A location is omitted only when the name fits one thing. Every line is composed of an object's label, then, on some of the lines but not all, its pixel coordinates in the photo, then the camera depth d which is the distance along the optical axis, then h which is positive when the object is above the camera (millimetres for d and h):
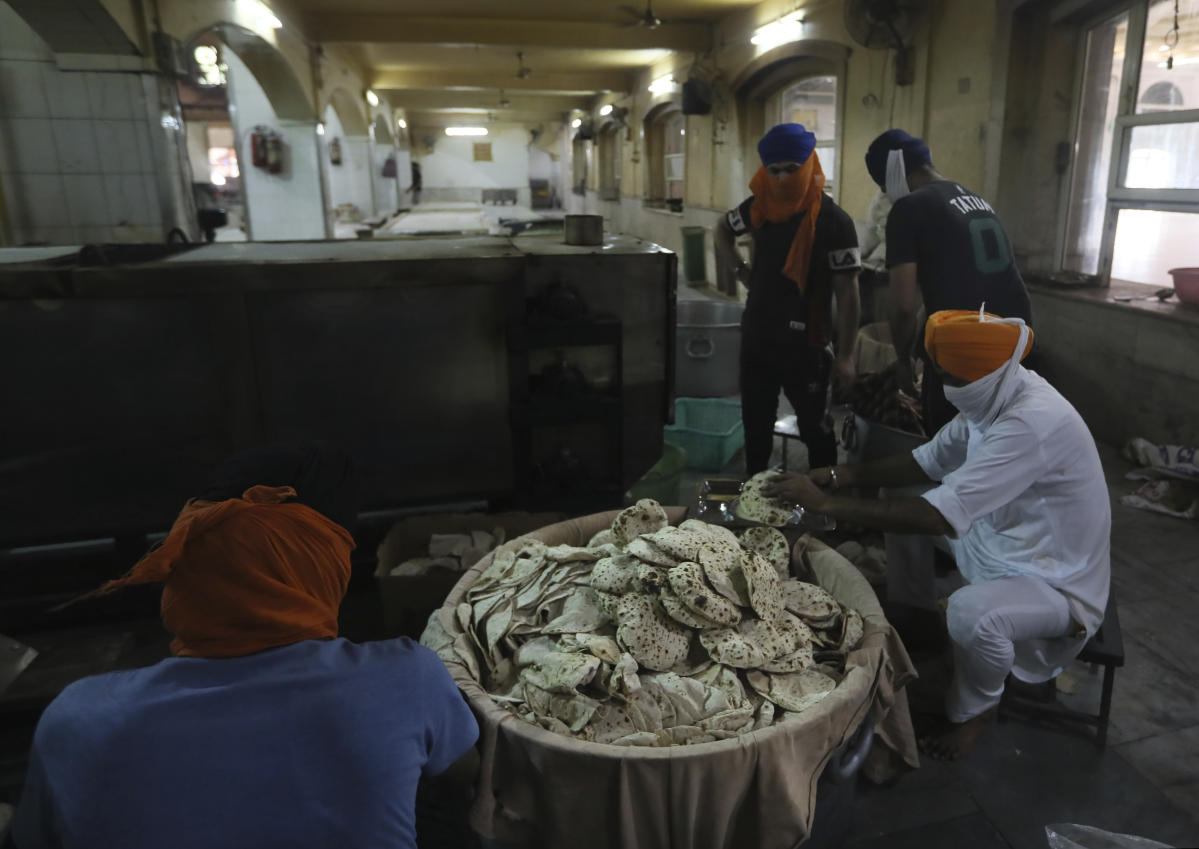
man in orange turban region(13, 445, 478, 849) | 1185 -755
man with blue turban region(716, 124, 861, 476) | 3662 -372
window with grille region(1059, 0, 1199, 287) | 4973 +346
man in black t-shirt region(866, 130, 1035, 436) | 3445 -252
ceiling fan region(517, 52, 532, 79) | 13630 +2548
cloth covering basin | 1663 -1213
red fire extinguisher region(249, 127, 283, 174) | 9703 +914
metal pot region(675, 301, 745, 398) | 5887 -1077
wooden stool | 2307 -1471
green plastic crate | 4797 -1348
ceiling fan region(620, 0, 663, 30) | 9060 +2434
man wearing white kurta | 2213 -873
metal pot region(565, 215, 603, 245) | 3547 -55
